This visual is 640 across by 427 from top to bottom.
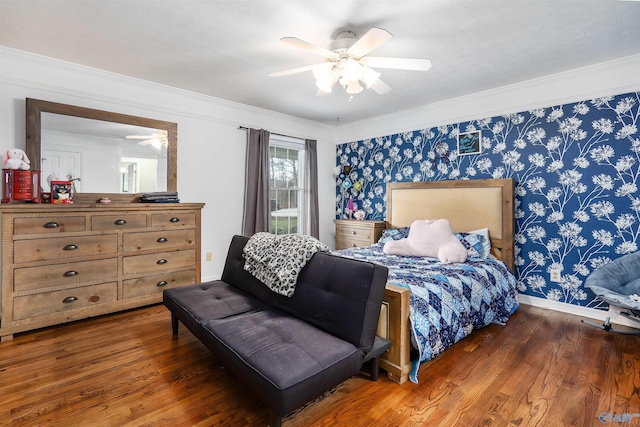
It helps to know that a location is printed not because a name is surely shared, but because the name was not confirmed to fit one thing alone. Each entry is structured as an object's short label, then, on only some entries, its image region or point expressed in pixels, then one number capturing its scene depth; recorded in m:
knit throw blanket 2.11
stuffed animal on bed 3.12
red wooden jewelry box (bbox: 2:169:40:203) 2.58
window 4.65
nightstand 4.36
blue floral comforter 2.03
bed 1.96
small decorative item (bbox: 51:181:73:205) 2.78
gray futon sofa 1.39
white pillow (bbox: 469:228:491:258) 3.30
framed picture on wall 3.70
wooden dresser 2.44
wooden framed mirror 2.83
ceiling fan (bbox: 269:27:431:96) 2.05
